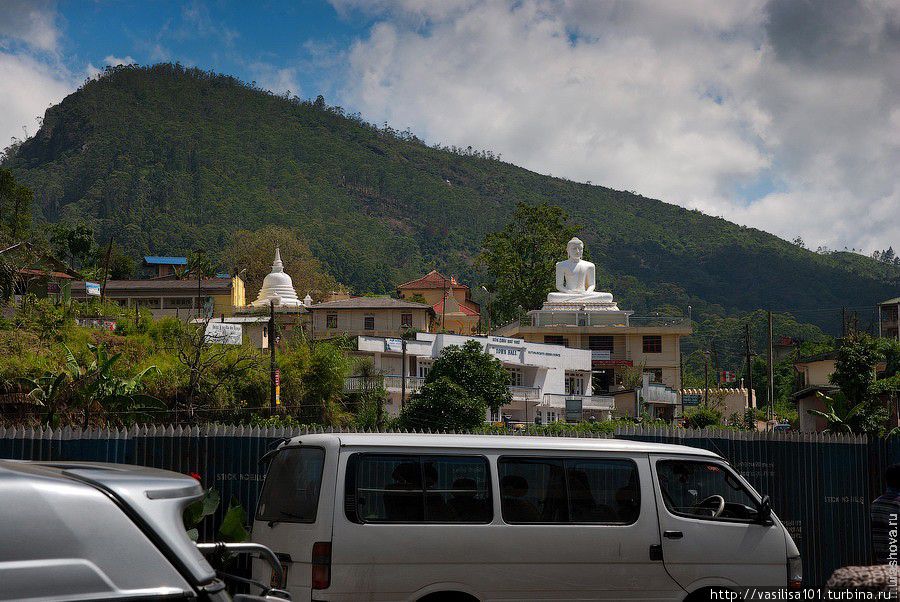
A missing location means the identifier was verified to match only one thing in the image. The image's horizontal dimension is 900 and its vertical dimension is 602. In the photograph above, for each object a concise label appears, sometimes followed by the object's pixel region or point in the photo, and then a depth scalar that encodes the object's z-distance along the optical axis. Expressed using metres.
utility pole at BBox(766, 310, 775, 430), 57.10
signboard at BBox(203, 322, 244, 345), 46.94
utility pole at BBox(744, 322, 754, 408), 61.47
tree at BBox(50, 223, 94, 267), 83.88
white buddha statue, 70.75
